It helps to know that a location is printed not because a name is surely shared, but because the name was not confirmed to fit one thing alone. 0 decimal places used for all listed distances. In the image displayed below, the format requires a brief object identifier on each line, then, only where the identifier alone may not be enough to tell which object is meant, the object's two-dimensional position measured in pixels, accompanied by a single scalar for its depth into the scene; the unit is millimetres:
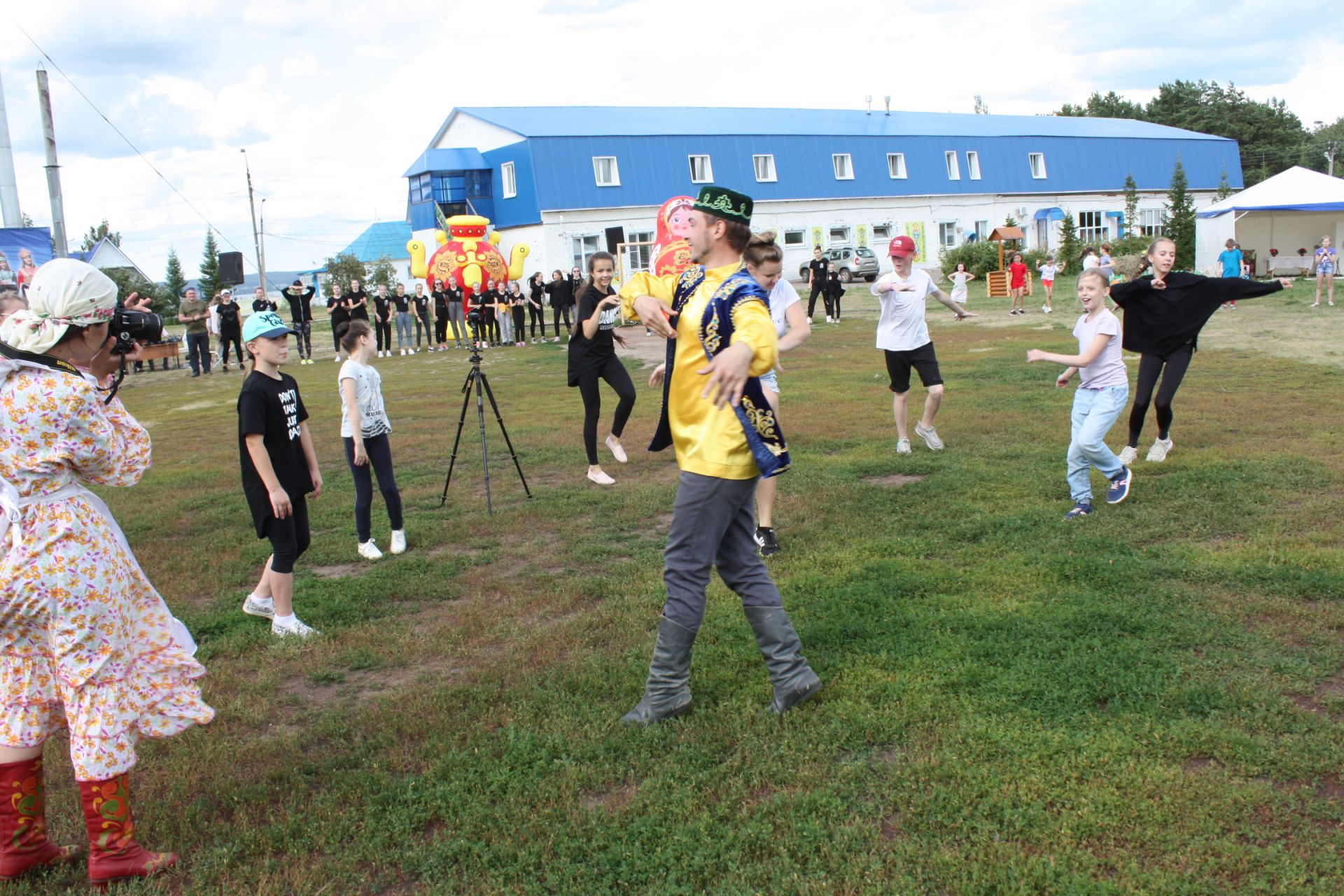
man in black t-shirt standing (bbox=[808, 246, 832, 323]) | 26344
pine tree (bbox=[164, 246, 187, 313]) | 68931
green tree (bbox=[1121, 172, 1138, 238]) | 48125
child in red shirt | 27125
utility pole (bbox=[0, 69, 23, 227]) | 21312
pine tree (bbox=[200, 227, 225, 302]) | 72475
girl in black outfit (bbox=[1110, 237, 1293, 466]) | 7930
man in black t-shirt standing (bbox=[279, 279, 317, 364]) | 24750
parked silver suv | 42562
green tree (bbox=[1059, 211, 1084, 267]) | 41812
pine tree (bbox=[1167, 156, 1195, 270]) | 40250
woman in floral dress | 3219
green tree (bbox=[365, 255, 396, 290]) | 57625
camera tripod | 8055
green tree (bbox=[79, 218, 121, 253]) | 75500
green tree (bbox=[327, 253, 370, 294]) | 60781
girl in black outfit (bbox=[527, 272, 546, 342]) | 27703
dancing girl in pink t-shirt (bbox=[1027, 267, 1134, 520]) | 6918
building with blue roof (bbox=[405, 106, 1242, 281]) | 41625
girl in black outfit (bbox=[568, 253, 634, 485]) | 8750
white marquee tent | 35000
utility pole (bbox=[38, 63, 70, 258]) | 19156
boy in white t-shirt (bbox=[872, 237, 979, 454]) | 9078
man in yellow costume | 3967
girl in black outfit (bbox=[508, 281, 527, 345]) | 26453
